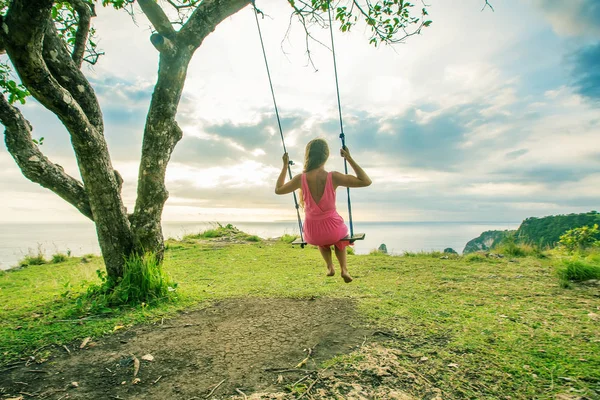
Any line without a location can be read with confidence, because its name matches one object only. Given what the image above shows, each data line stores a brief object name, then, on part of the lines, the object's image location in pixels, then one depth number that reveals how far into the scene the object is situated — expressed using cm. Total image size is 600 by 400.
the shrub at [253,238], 1411
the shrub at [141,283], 518
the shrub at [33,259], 1038
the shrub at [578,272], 640
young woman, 500
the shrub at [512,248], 1020
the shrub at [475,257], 943
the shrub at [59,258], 1075
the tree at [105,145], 502
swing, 524
